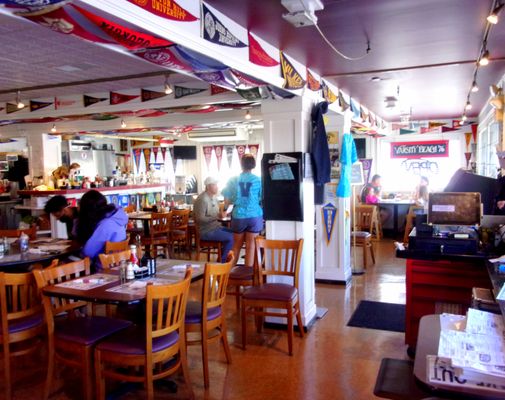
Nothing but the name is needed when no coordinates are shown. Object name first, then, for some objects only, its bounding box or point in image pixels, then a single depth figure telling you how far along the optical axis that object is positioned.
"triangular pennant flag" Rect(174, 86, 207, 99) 5.60
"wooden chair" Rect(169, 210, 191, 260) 7.37
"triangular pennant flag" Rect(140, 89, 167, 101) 5.79
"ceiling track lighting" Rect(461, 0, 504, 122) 2.84
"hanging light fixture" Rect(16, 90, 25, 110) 6.00
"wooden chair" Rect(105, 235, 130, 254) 4.01
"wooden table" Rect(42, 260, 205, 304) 2.79
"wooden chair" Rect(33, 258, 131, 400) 2.84
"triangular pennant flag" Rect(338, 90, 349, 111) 5.73
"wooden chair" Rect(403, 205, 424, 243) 8.25
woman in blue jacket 4.21
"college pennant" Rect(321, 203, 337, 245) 5.93
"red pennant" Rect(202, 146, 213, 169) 13.48
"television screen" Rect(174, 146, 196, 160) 13.68
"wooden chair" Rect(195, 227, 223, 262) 6.22
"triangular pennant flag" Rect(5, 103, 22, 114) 6.79
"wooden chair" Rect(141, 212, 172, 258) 7.01
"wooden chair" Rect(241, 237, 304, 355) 3.76
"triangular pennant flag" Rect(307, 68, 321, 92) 4.45
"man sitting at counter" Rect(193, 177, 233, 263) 6.23
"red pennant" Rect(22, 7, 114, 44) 1.99
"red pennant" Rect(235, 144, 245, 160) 12.96
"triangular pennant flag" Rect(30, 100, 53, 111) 6.69
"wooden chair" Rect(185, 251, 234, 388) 3.17
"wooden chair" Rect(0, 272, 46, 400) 3.01
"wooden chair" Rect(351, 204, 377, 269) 6.87
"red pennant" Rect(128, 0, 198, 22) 2.25
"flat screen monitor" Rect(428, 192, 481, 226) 3.48
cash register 3.38
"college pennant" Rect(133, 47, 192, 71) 2.60
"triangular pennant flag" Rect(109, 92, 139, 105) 6.05
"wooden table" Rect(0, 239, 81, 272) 4.01
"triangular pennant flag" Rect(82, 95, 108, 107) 6.28
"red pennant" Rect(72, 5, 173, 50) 2.16
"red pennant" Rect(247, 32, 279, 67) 3.38
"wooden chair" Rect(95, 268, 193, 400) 2.69
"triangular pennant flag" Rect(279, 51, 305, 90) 3.89
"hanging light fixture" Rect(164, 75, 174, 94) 4.96
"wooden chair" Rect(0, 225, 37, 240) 5.23
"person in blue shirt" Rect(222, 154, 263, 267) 5.32
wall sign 10.88
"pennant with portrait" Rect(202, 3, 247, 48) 2.78
